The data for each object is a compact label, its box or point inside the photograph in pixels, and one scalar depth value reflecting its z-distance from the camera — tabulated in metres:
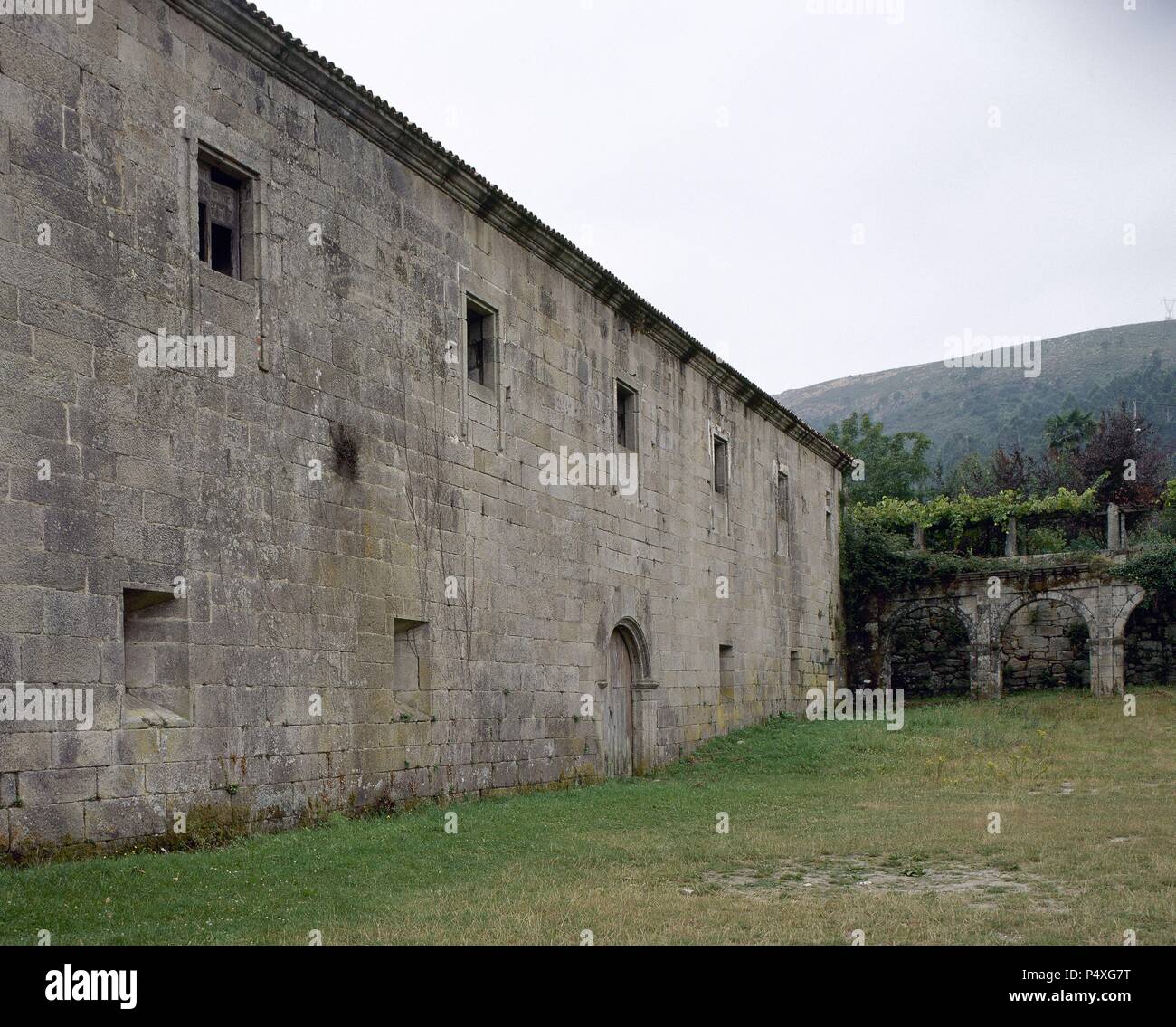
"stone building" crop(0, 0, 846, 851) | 8.80
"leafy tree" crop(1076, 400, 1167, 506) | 39.16
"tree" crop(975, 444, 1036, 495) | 47.33
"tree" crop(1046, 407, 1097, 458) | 52.53
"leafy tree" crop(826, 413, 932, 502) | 53.81
